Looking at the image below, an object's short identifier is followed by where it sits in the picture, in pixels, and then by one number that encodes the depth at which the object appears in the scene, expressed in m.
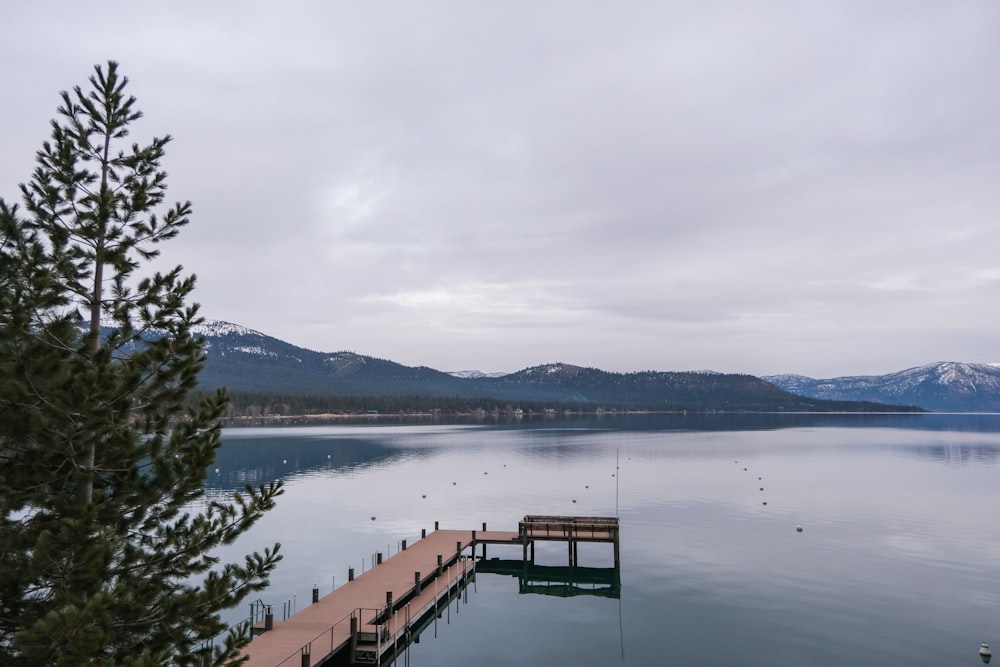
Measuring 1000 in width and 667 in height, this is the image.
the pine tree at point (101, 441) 13.77
